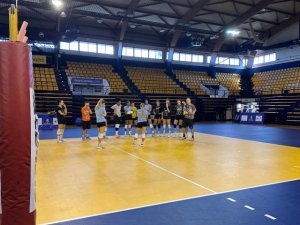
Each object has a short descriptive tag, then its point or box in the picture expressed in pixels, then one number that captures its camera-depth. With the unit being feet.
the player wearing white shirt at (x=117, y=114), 40.98
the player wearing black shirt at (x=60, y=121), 35.01
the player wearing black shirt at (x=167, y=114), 43.45
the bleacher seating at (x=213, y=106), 82.23
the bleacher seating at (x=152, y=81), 79.66
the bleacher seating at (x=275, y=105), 71.70
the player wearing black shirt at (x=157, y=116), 45.03
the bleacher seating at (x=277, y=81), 78.33
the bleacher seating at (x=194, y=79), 86.53
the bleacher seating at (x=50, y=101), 60.80
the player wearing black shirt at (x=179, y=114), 42.42
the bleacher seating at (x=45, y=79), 64.23
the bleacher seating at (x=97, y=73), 73.20
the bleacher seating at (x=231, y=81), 92.07
